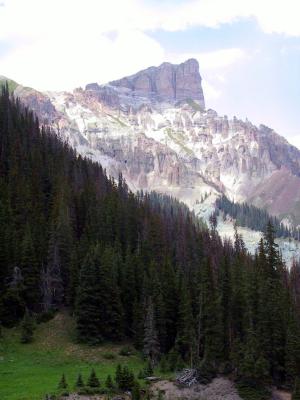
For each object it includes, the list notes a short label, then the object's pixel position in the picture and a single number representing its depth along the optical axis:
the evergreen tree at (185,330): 62.73
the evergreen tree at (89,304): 64.94
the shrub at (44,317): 69.20
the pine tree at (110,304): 66.69
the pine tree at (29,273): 72.50
